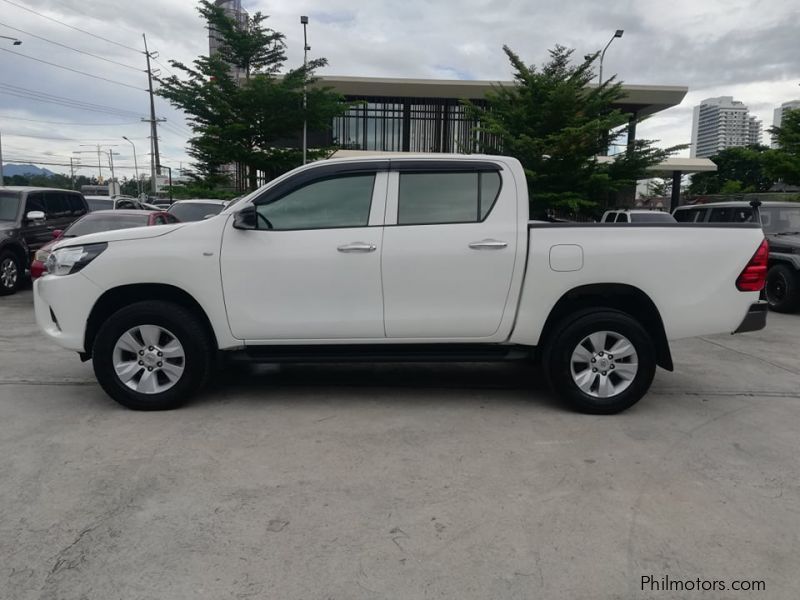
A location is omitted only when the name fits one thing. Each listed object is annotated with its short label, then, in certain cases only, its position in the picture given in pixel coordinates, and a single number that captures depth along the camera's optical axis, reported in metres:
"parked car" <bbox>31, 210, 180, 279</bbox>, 9.56
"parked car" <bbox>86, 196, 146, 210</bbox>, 19.87
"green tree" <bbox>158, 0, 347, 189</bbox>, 19.67
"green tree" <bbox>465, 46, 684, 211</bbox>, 17.92
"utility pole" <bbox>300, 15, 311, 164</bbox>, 20.14
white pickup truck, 4.73
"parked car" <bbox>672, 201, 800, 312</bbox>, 10.30
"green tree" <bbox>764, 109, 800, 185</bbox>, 17.08
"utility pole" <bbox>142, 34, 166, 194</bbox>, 44.16
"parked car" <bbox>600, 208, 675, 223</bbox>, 14.09
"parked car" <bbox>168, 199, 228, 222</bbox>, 13.29
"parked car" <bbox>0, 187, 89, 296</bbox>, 10.77
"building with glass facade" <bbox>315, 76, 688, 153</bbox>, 31.33
